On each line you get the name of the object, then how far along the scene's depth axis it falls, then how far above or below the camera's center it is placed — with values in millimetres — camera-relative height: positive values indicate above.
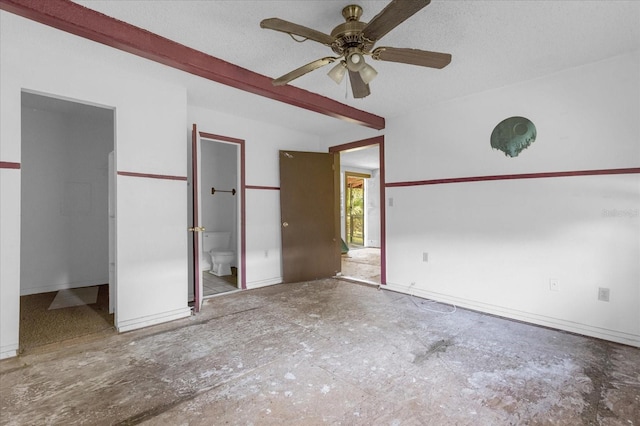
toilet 4957 -631
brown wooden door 4574 -7
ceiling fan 1645 +1058
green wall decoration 2994 +803
